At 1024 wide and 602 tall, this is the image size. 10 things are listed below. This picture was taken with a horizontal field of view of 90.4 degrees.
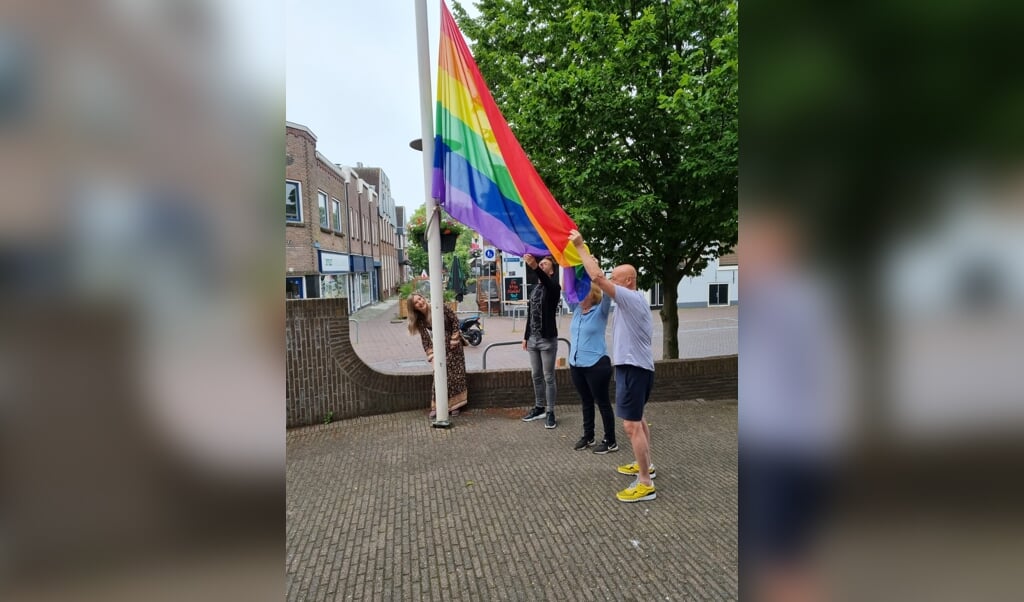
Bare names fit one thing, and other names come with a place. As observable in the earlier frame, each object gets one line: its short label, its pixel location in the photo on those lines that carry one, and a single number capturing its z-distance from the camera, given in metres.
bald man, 4.11
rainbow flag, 5.11
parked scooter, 16.03
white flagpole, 5.86
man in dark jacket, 5.89
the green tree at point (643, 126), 6.57
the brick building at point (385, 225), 51.03
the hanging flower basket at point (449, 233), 6.55
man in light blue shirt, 4.94
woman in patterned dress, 6.70
